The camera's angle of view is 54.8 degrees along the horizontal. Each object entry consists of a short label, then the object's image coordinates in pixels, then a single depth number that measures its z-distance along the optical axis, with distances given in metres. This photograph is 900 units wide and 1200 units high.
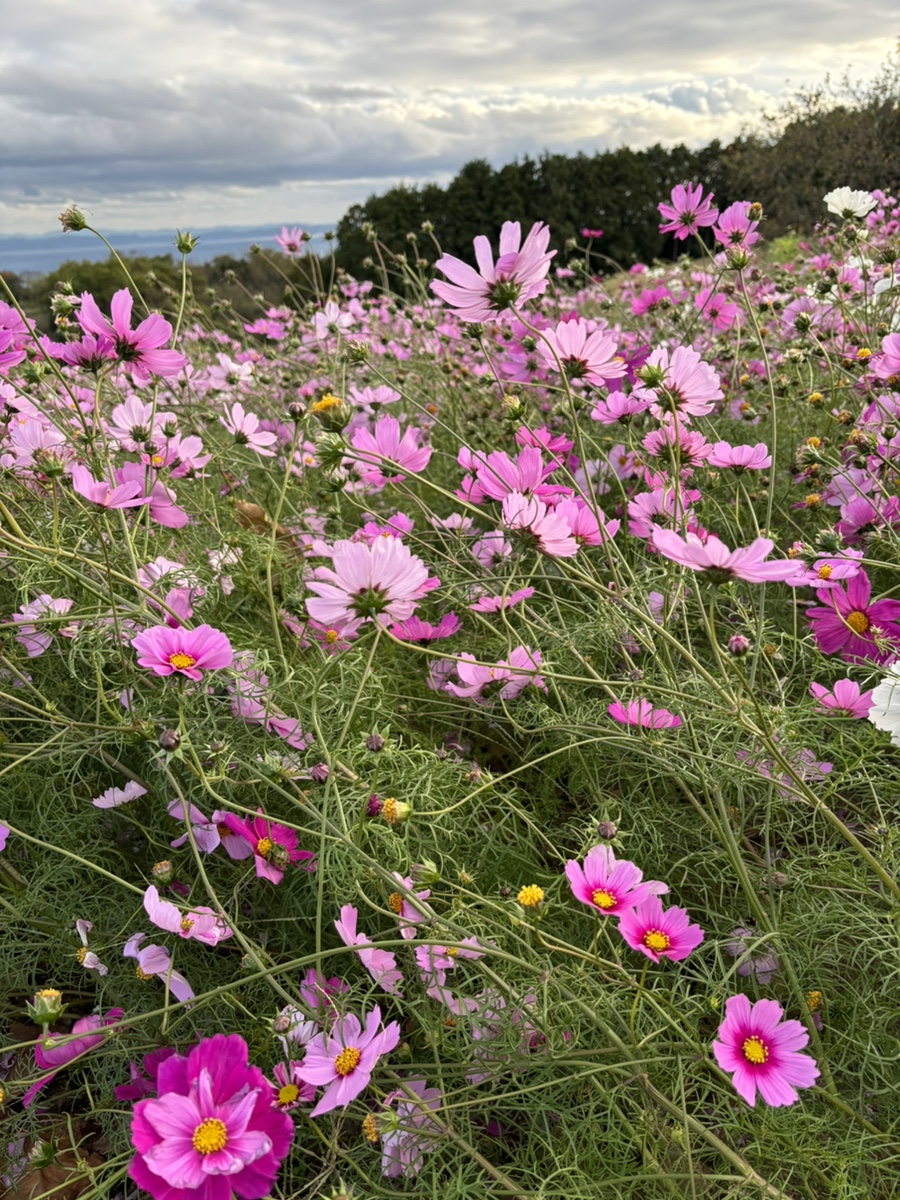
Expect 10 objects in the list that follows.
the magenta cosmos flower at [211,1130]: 0.67
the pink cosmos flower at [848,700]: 1.02
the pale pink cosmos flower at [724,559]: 0.68
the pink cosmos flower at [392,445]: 1.05
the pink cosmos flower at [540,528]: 0.85
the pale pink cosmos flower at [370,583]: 0.75
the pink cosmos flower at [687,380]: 1.00
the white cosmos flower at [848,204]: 1.52
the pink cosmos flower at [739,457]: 1.12
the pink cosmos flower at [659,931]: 0.79
